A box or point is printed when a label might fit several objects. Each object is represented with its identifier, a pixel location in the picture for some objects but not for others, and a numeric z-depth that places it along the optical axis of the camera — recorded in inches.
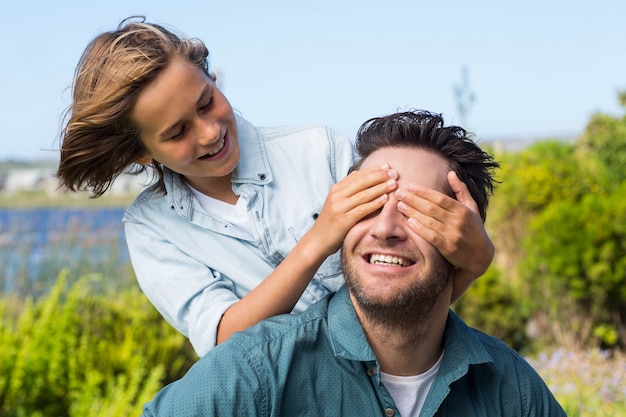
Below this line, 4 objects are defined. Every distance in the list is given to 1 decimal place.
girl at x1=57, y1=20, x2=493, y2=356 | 89.8
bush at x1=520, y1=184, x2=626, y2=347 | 307.6
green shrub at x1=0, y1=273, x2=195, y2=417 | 184.1
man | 82.0
